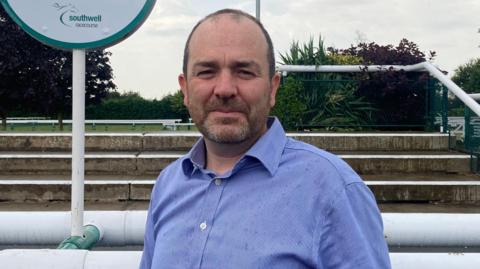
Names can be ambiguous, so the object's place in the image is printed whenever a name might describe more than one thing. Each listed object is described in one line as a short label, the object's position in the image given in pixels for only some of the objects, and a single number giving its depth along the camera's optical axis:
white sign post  2.50
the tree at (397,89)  9.20
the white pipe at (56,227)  2.00
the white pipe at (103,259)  1.64
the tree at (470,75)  44.00
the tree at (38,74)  18.71
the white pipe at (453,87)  7.06
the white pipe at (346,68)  9.23
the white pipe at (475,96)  8.75
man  1.41
